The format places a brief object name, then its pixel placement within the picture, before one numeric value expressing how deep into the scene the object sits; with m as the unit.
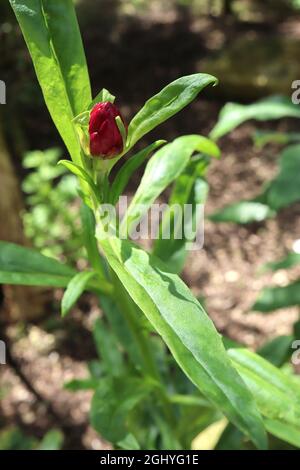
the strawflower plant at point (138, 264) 0.25
